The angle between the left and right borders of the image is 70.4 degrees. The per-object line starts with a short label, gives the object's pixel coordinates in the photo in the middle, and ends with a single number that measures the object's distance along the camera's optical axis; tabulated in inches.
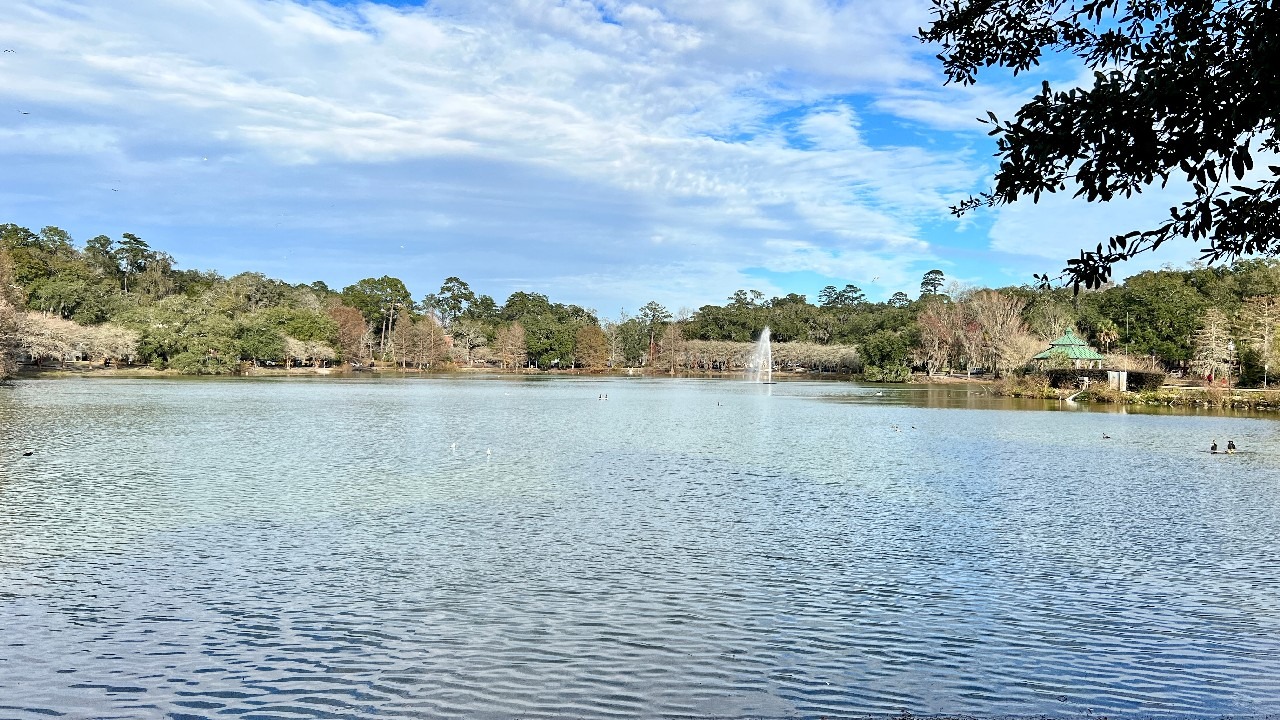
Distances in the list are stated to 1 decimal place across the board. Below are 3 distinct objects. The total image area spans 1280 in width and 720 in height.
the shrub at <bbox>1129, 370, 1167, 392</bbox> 2039.9
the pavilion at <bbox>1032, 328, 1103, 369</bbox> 2229.3
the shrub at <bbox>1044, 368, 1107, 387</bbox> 2110.0
